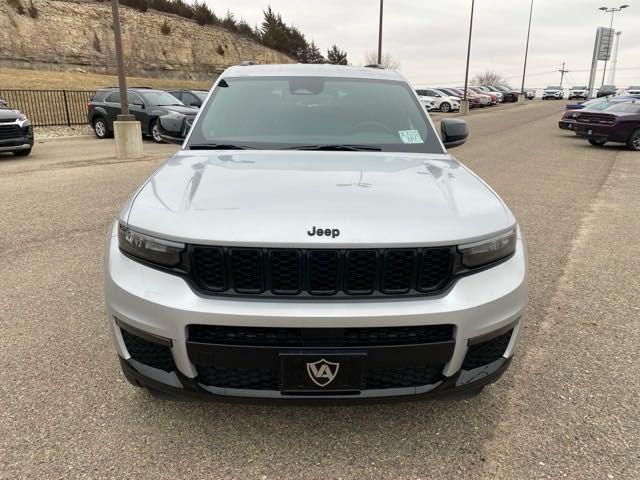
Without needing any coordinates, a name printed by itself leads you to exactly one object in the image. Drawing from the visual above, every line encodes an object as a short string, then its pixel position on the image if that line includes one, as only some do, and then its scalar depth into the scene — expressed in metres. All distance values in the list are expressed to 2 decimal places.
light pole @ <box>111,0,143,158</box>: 11.87
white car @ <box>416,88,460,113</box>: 37.09
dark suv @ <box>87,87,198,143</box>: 15.48
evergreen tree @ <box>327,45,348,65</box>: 68.25
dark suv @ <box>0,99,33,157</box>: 10.75
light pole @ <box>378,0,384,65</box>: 24.74
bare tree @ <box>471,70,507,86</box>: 126.88
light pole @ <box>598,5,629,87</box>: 60.69
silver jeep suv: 1.90
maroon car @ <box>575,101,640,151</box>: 15.44
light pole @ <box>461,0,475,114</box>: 37.33
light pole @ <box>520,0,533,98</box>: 51.97
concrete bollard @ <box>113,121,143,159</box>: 11.86
